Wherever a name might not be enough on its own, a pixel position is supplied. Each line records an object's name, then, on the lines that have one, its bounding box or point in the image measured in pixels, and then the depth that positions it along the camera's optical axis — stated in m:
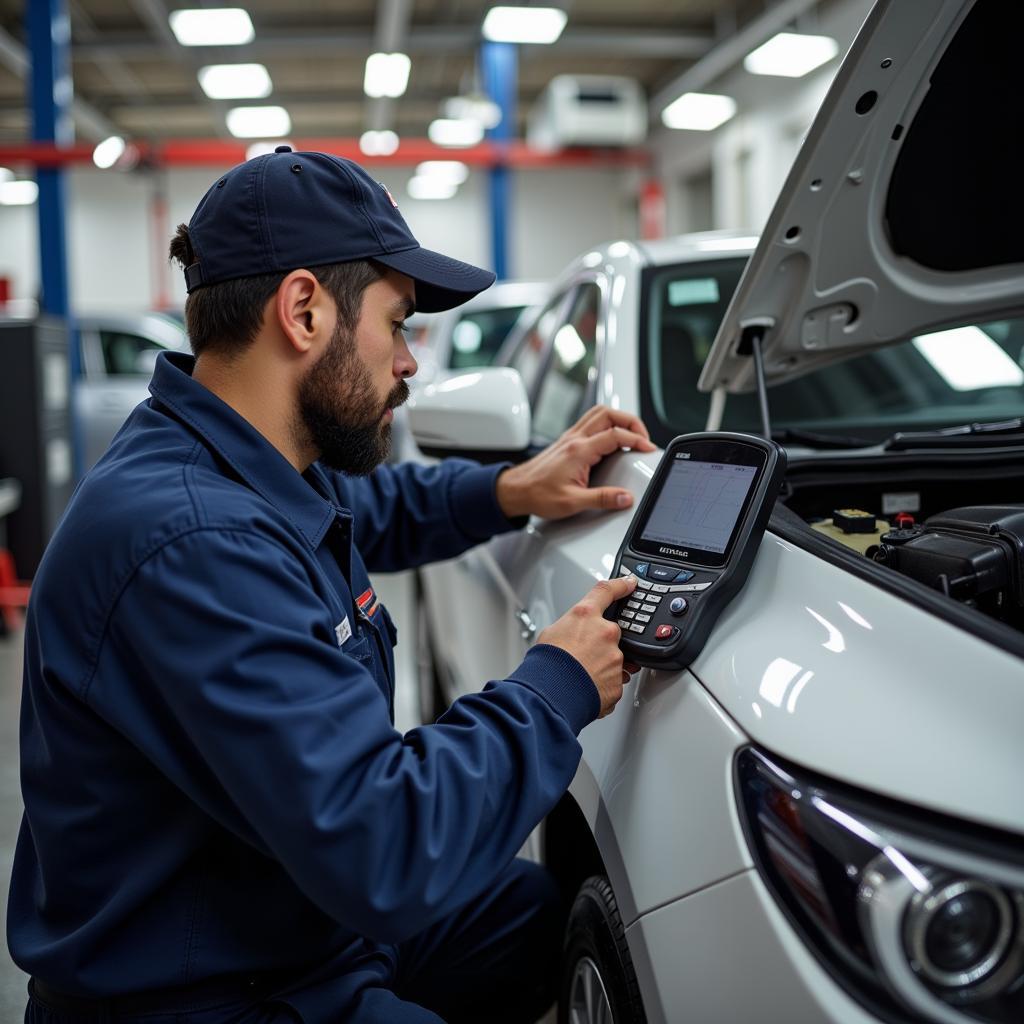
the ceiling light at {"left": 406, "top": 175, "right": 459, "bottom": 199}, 17.97
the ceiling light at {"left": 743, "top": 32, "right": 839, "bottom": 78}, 9.05
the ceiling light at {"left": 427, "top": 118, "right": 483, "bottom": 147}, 13.14
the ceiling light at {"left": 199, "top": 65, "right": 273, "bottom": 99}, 11.18
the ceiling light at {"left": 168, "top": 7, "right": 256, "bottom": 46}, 8.57
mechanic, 0.92
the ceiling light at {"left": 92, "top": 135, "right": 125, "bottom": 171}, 7.85
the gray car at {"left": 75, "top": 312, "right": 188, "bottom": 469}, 8.15
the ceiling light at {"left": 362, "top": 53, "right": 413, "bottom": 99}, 12.08
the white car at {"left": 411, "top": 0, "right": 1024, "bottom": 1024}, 0.78
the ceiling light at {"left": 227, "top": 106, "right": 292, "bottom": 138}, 14.46
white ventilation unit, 10.41
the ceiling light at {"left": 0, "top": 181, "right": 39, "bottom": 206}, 17.63
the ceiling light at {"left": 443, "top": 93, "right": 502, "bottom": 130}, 10.02
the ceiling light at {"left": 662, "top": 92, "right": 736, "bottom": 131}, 11.57
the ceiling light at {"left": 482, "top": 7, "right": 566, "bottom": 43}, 8.64
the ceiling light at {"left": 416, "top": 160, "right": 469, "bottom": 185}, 16.71
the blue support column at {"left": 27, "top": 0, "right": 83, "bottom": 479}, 7.51
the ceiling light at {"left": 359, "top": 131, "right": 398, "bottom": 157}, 9.72
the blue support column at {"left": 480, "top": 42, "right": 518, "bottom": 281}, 9.78
